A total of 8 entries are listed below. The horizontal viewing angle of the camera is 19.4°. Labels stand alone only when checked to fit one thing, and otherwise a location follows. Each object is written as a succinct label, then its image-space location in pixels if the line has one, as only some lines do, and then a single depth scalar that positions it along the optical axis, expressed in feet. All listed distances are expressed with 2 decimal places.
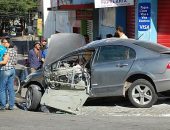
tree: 163.33
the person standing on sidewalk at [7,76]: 37.14
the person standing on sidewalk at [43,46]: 53.01
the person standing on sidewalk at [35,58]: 52.11
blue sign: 54.95
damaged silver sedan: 36.81
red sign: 85.15
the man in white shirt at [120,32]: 48.74
